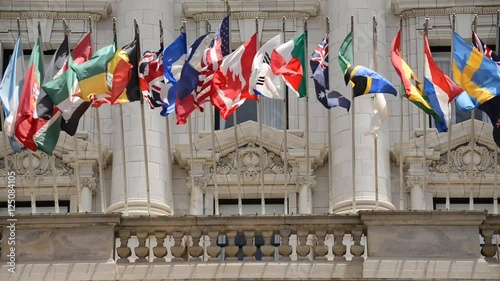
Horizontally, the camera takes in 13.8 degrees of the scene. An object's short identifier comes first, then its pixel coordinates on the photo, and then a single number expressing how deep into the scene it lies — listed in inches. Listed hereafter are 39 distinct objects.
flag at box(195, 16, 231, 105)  1576.0
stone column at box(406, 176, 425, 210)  1716.3
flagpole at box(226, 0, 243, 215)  1590.8
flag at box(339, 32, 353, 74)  1579.7
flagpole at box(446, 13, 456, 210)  1589.6
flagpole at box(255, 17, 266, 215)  1592.0
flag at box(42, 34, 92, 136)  1569.9
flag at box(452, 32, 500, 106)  1568.7
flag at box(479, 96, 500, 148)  1581.0
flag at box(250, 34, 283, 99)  1572.3
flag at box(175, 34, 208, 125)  1567.4
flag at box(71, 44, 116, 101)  1565.0
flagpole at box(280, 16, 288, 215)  1602.6
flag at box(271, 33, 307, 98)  1578.5
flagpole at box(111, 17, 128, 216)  1615.4
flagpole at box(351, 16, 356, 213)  1588.3
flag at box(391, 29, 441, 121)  1565.0
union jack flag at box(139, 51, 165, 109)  1584.6
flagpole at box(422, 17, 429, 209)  1624.8
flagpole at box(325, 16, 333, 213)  1636.8
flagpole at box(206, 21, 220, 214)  1604.1
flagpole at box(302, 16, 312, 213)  1596.9
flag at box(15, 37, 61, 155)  1574.8
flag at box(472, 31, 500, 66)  1595.4
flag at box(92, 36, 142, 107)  1571.1
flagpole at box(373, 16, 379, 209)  1615.4
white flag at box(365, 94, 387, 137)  1590.8
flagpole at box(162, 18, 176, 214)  1600.6
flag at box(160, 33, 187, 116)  1584.6
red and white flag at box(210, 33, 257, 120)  1573.6
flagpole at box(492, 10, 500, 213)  1625.2
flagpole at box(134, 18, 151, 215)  1587.1
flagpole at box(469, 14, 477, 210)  1603.1
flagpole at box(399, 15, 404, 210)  1636.3
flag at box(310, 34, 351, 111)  1571.1
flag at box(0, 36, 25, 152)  1585.9
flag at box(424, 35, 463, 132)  1567.4
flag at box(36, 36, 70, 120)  1582.2
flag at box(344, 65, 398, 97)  1560.0
